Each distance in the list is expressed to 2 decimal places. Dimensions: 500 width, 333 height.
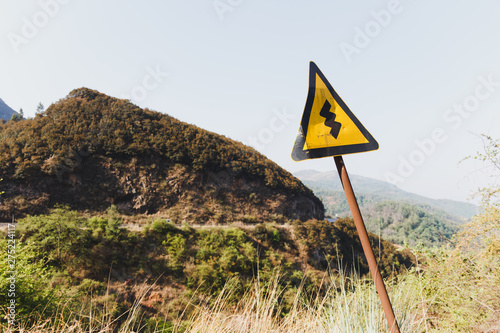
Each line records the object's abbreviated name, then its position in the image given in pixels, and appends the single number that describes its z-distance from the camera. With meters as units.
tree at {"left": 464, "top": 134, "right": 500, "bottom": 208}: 3.57
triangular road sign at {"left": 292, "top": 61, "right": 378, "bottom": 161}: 1.51
